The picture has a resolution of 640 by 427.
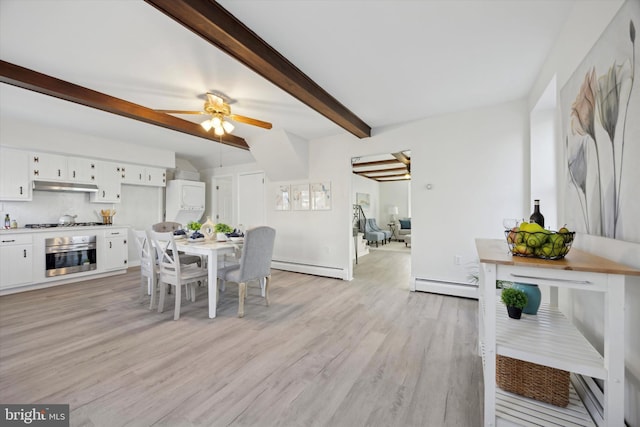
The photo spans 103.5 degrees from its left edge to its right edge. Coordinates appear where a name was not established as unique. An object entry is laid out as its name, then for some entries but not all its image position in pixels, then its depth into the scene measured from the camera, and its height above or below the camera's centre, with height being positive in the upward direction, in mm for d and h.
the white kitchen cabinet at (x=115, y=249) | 4703 -692
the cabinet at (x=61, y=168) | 4145 +789
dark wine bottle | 1671 -31
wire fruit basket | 1163 -150
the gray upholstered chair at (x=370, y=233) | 8094 -669
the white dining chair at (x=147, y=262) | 3078 -626
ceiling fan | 3037 +1209
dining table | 2832 -448
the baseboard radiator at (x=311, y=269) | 4562 -1093
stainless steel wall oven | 4102 -703
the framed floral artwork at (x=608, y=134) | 1052 +391
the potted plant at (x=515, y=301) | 1509 -536
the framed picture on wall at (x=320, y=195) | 4719 +336
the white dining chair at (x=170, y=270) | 2814 -678
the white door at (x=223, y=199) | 6836 +384
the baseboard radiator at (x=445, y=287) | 3466 -1074
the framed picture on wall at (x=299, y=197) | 5008 +322
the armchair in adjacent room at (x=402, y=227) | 9633 -556
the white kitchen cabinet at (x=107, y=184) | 4867 +584
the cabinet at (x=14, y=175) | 3830 +595
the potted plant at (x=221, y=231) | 3303 -241
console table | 993 -644
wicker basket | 1328 -929
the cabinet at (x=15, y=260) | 3666 -693
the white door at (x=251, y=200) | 6027 +328
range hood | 4230 +476
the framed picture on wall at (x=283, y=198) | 5312 +307
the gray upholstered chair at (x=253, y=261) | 2857 -573
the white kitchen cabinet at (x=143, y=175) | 5227 +822
